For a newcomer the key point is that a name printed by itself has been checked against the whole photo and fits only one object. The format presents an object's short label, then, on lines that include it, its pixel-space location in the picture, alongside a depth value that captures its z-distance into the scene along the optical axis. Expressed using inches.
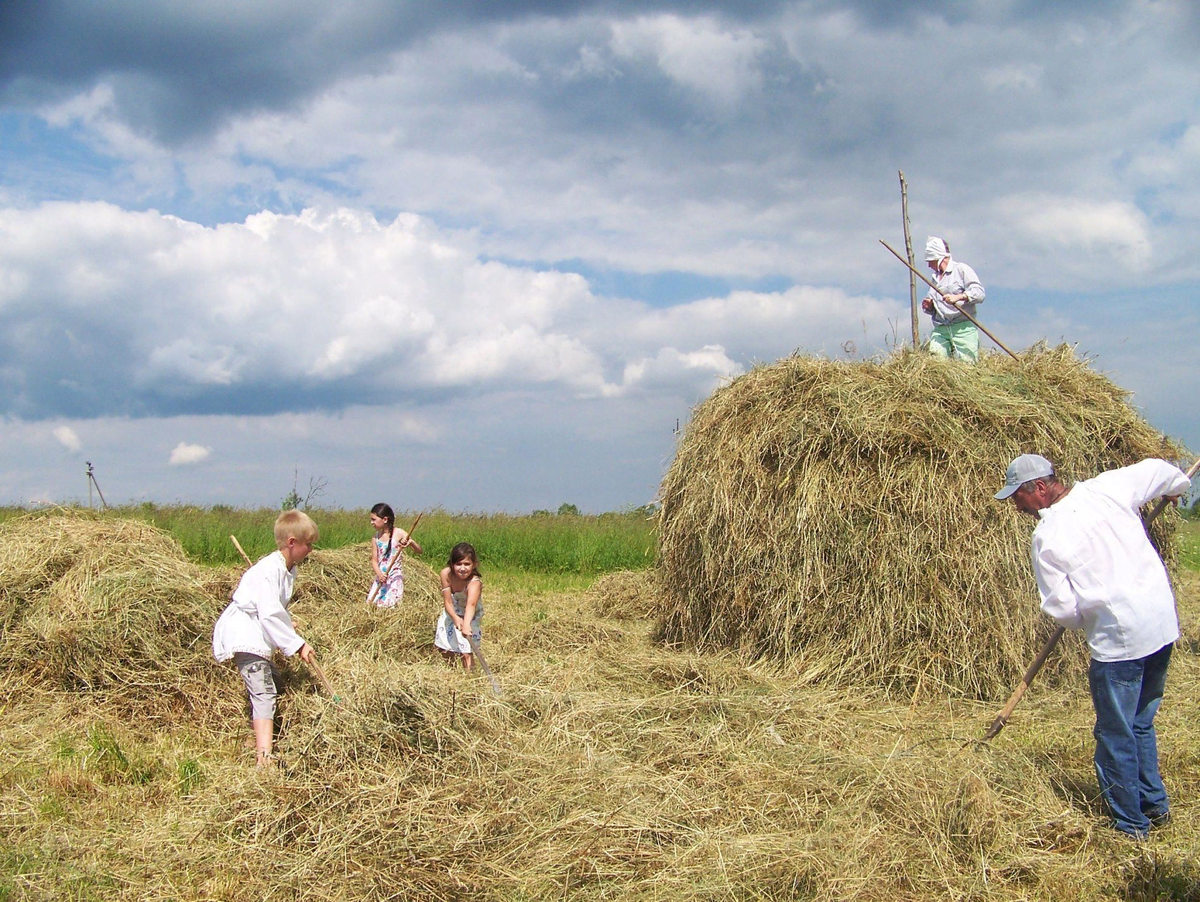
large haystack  279.3
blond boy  214.4
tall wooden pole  404.8
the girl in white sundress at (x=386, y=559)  374.0
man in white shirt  173.3
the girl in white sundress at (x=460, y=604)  300.4
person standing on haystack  352.2
